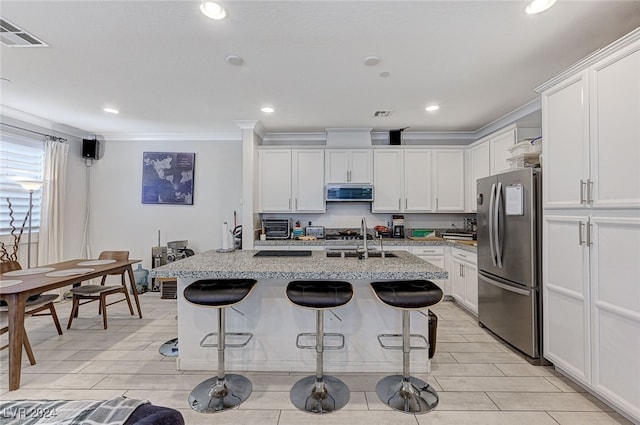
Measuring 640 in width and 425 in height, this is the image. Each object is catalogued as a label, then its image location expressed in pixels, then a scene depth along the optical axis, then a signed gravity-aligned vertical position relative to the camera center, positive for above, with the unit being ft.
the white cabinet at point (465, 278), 11.64 -2.60
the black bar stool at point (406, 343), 5.98 -2.87
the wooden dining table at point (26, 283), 7.03 -1.86
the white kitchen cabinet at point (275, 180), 14.73 +1.91
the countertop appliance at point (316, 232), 14.85 -0.76
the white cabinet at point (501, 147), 11.14 +2.92
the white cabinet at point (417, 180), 14.65 +1.94
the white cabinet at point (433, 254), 13.67 -1.71
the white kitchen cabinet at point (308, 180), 14.73 +1.92
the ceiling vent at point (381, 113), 12.28 +4.53
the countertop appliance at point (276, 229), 14.47 -0.60
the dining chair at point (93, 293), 10.52 -2.87
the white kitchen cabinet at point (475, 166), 12.89 +2.45
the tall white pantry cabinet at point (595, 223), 5.61 -0.09
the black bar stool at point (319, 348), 6.05 -2.98
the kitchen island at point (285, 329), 7.57 -2.96
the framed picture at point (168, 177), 15.94 +2.19
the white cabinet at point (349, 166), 14.71 +2.65
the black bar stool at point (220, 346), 6.18 -3.00
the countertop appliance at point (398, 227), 15.16 -0.49
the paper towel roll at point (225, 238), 9.37 -0.72
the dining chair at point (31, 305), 7.88 -2.64
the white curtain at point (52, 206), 13.26 +0.47
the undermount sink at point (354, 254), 8.22 -1.09
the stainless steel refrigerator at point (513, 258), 8.10 -1.21
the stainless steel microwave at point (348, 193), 14.32 +1.22
